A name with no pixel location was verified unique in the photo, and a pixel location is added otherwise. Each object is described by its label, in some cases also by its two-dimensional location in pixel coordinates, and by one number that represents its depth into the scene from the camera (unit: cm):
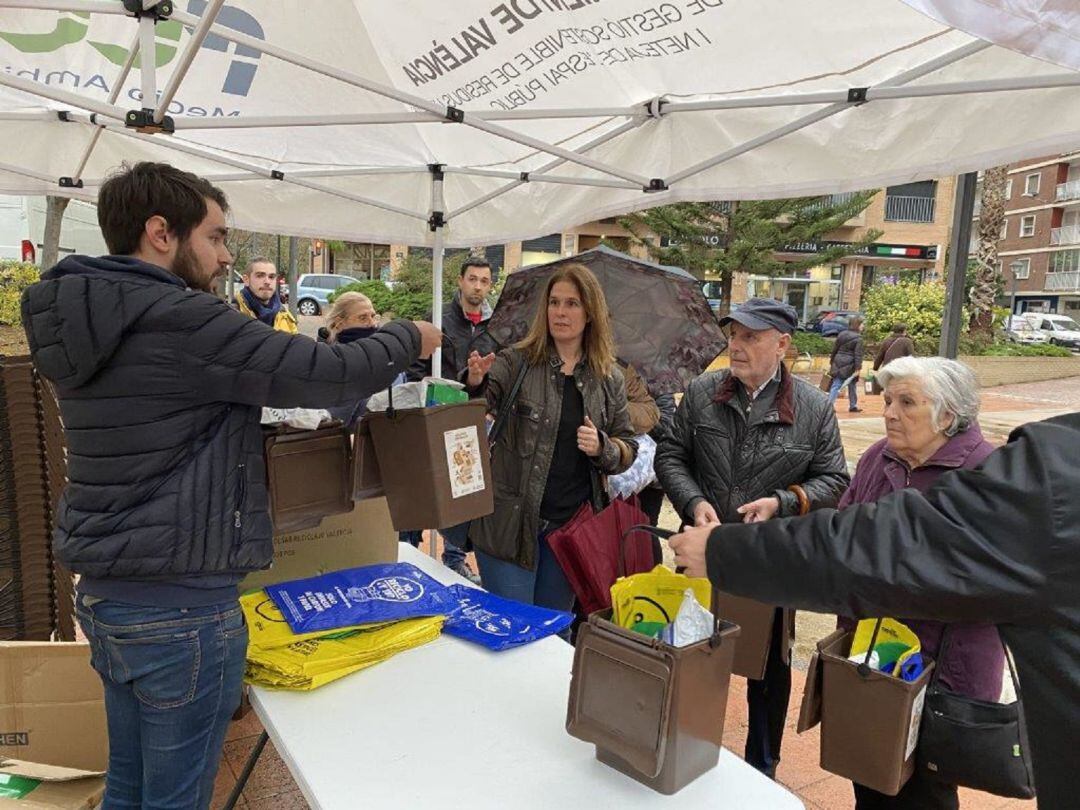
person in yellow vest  540
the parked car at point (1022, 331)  2875
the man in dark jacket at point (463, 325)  438
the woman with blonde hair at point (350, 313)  338
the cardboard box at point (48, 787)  176
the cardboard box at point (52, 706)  212
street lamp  5094
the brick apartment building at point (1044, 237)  4584
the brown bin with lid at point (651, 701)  135
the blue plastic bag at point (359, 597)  199
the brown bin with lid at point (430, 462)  185
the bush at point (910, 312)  1855
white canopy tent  240
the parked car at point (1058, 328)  3206
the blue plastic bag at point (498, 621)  202
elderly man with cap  252
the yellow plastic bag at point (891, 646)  183
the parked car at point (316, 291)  2461
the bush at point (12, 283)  1068
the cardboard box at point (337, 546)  229
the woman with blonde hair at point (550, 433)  266
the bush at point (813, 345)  2105
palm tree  1738
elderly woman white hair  191
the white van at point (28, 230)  1111
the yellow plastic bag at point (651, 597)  158
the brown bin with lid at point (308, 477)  172
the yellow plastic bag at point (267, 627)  188
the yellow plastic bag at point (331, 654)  177
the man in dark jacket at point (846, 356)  1305
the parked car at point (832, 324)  2445
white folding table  142
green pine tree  1930
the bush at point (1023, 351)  1952
